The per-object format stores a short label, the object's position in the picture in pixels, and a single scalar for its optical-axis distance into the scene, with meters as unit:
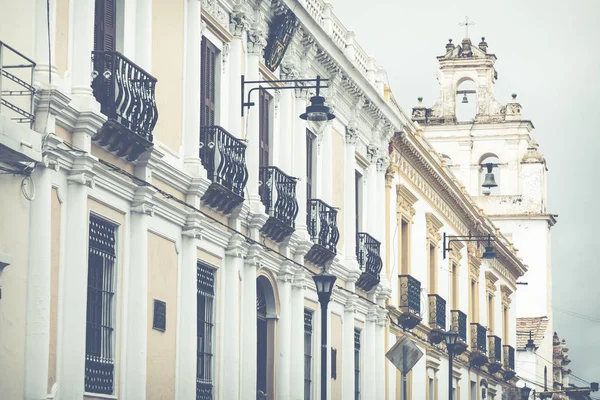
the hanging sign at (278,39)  23.29
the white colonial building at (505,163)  57.31
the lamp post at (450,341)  29.97
